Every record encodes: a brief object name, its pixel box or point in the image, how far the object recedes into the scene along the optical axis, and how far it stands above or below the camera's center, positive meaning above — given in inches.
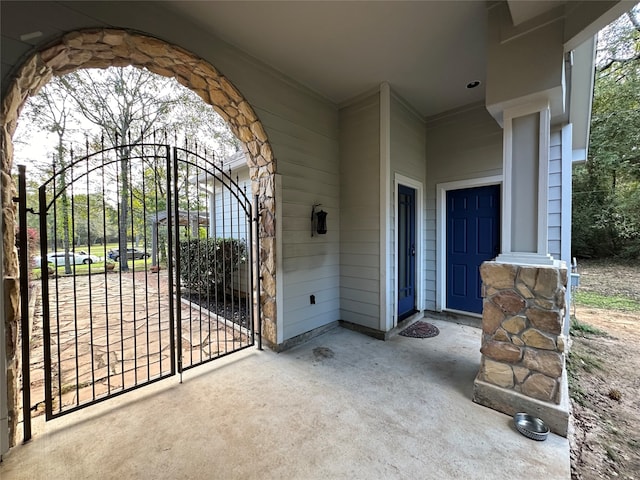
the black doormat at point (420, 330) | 140.5 -52.8
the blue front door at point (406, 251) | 154.3 -10.8
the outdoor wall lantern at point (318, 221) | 136.2 +6.3
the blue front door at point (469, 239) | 153.9 -3.9
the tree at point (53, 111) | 250.1 +117.9
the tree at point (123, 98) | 268.5 +146.9
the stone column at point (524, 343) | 75.4 -32.7
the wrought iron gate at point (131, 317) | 75.8 -51.2
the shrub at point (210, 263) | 208.8 -22.3
